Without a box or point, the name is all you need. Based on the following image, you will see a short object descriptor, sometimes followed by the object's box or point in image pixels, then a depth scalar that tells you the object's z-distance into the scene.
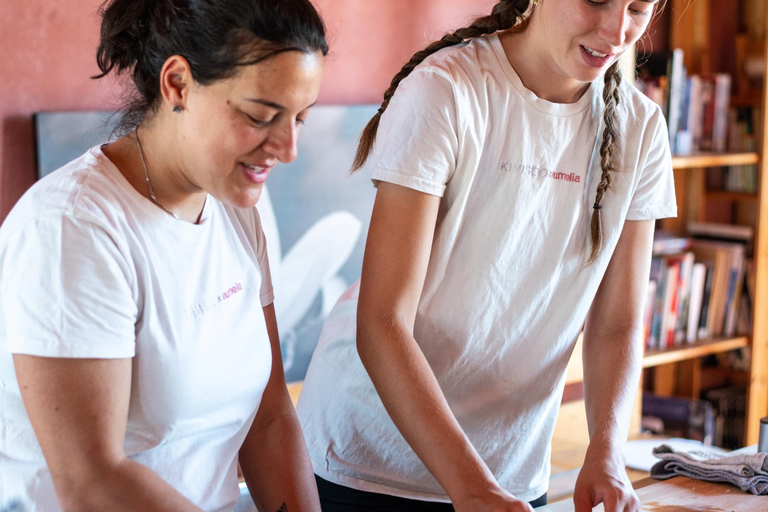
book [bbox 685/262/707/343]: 3.22
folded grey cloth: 1.35
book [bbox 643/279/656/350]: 3.12
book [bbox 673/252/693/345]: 3.18
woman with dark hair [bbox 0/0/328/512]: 0.87
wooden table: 1.27
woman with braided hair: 1.11
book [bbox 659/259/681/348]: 3.14
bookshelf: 3.14
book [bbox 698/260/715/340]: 3.25
